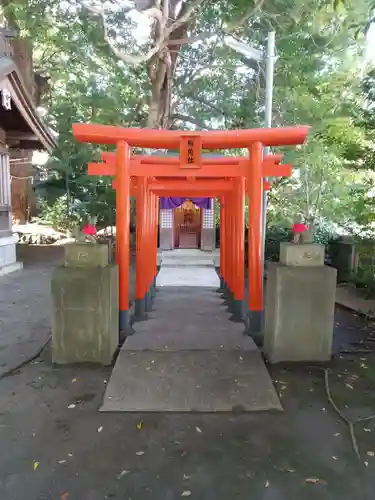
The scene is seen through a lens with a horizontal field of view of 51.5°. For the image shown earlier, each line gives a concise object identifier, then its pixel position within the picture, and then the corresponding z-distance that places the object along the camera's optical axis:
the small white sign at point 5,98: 9.81
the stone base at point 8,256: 11.30
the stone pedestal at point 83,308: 4.49
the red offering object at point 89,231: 4.88
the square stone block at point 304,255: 4.67
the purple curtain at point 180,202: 14.78
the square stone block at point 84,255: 4.64
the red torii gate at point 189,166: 5.17
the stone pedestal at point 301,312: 4.53
